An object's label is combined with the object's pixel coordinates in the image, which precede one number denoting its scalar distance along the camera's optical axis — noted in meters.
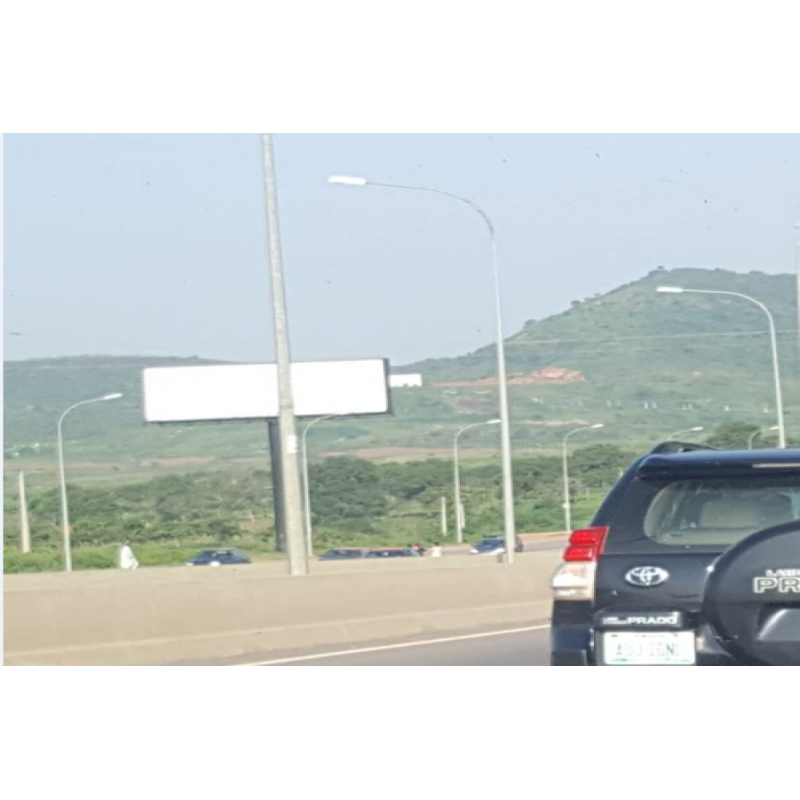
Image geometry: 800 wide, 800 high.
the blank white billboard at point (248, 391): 72.94
